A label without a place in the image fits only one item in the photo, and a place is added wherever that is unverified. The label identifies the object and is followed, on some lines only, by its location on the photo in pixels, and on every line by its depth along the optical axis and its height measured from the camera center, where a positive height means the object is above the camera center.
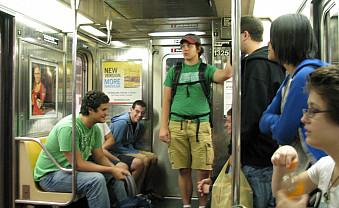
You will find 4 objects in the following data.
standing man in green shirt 3.32 -0.24
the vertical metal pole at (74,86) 2.82 +0.15
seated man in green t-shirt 3.02 -0.65
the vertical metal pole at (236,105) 1.48 -0.01
